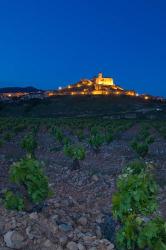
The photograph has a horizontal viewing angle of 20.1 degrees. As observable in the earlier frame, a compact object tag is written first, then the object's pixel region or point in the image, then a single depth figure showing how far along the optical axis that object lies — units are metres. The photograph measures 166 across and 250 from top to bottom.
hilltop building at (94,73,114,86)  197.62
